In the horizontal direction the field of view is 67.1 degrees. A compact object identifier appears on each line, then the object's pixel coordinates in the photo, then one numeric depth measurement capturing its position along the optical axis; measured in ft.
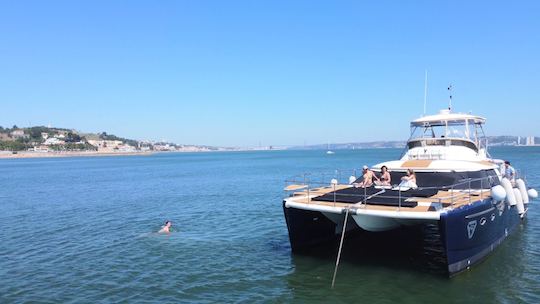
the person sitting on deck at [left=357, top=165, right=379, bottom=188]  44.53
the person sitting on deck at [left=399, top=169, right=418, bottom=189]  41.60
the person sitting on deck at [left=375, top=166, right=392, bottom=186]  43.97
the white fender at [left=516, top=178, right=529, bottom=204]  52.90
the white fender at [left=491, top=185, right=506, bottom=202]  36.17
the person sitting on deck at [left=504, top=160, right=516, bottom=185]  52.90
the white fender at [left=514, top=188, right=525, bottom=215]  47.24
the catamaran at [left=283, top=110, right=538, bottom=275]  32.65
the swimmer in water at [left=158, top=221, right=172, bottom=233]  56.13
